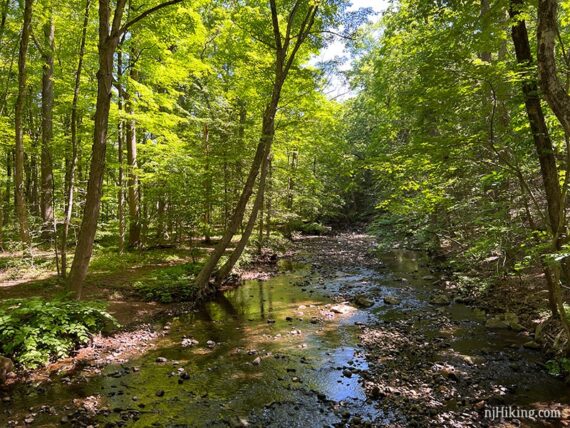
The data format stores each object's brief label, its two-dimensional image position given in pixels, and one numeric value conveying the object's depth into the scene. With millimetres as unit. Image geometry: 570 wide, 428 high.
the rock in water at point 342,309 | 10641
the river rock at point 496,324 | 8914
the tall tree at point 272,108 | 12102
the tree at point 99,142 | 7969
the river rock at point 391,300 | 11381
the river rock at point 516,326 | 8648
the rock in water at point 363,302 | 11251
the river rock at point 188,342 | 8234
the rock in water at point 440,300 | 11078
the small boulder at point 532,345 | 7613
